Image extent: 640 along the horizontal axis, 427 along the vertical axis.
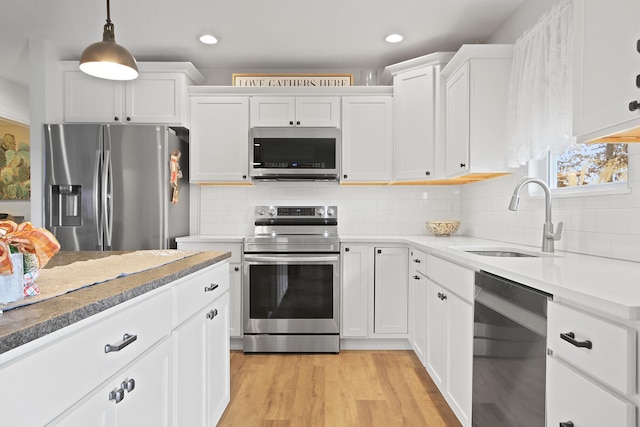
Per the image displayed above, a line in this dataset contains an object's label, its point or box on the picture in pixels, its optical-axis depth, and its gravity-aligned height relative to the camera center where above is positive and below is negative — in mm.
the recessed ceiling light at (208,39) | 2977 +1400
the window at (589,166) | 1722 +236
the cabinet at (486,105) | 2461 +710
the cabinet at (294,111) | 3297 +881
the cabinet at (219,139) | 3303 +630
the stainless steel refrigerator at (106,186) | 2980 +182
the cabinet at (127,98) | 3215 +970
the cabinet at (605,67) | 1110 +478
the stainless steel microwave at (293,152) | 3266 +509
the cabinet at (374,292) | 3072 -692
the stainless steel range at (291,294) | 3023 -705
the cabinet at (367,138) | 3291 +643
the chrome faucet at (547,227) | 1882 -90
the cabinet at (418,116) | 3006 +792
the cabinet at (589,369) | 817 -401
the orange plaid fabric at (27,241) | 812 -81
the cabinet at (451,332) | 1755 -674
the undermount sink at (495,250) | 2147 -246
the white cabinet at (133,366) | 689 -412
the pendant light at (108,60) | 1727 +717
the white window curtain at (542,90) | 1848 +673
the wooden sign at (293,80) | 3463 +1223
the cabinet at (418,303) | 2574 -700
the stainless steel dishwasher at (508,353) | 1192 -537
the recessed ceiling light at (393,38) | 2955 +1401
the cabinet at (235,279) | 3078 -592
